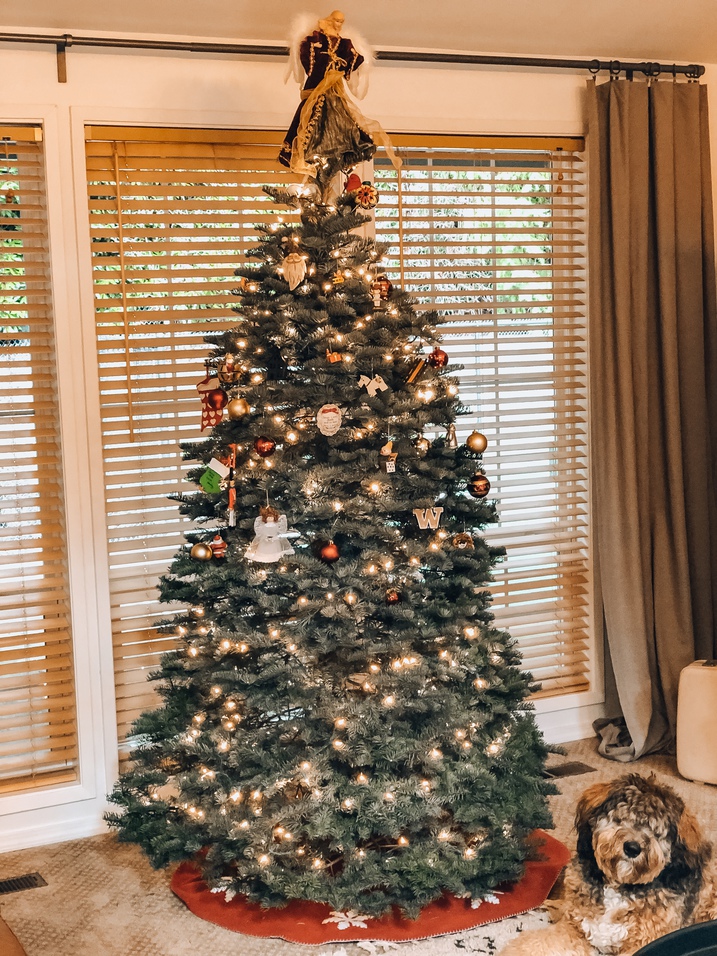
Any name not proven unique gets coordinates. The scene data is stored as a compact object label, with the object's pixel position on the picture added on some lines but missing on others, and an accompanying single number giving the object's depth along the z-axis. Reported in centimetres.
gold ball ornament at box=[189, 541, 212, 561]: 263
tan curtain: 358
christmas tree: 251
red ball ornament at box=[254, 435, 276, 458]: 251
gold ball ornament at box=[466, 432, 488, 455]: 265
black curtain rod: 302
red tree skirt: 250
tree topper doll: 265
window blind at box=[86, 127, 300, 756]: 321
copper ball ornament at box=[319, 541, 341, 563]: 247
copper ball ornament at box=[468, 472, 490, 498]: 267
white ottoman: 336
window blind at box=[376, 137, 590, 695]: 356
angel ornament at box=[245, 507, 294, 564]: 251
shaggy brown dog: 215
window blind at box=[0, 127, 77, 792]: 312
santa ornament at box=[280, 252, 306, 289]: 254
